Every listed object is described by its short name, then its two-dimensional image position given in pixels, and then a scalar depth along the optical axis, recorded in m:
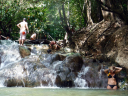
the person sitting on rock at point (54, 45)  12.09
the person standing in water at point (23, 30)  10.84
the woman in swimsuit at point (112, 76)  6.35
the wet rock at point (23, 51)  10.14
